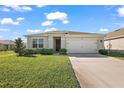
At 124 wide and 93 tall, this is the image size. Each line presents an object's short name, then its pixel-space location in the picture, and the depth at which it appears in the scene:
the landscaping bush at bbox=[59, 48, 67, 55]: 9.77
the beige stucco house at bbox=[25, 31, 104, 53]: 10.48
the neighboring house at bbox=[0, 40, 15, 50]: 17.19
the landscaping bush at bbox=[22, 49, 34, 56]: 8.79
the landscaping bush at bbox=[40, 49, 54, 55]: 9.63
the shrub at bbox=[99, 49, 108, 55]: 9.91
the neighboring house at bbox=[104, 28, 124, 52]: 12.03
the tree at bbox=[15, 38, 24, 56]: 8.61
